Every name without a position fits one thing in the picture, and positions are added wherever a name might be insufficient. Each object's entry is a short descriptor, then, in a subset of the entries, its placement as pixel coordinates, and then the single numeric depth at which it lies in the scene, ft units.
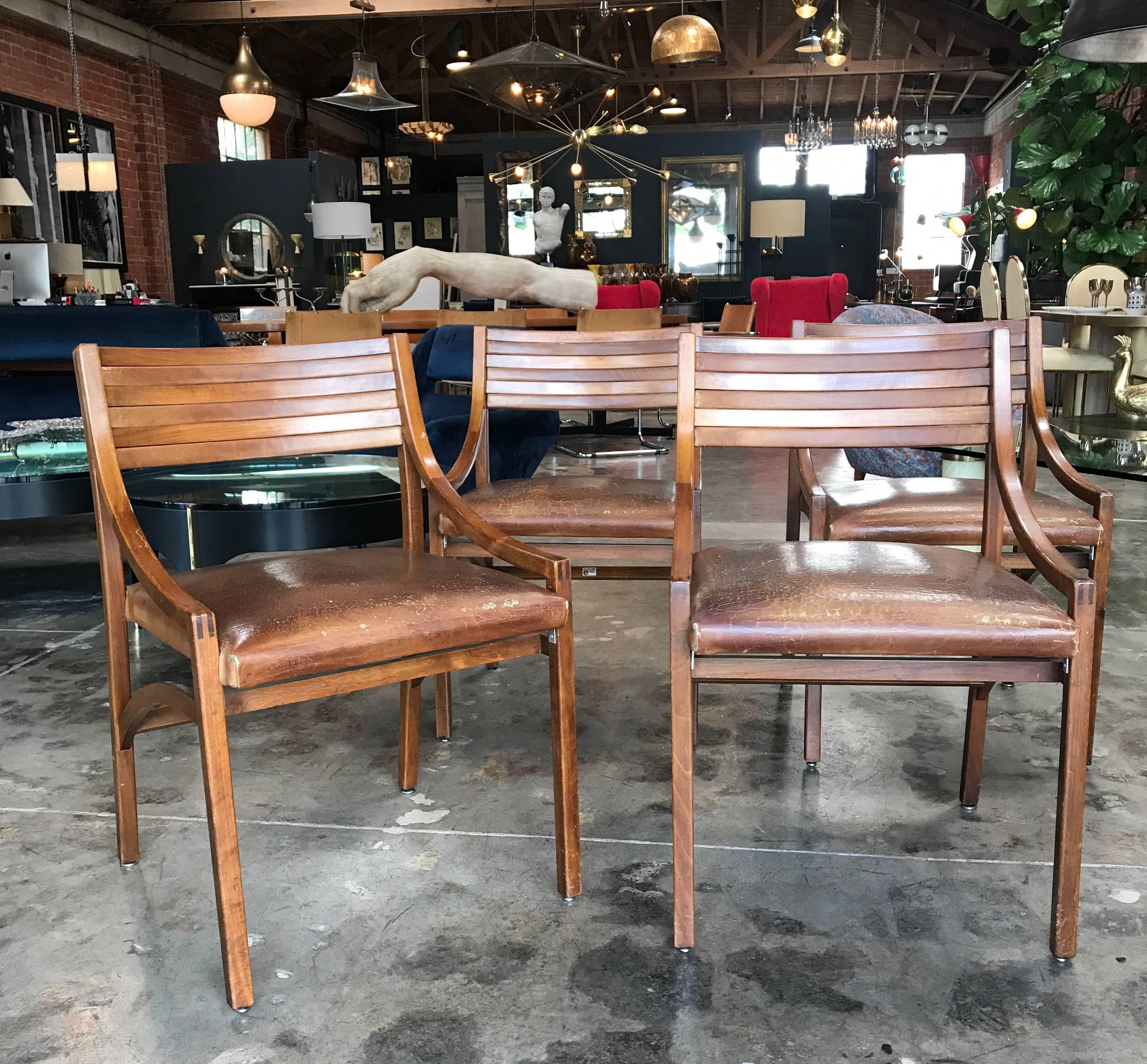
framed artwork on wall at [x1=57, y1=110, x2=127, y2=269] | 34.19
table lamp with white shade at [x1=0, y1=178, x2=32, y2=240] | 24.34
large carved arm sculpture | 12.80
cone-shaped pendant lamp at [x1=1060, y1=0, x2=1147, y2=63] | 9.80
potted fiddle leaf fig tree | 24.63
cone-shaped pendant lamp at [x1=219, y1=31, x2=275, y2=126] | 25.94
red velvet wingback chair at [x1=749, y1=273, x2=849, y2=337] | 30.99
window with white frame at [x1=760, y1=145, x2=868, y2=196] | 68.90
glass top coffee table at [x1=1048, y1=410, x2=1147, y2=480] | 7.59
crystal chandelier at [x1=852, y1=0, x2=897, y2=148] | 42.27
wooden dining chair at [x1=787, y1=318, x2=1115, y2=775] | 6.77
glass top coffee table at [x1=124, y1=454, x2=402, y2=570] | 7.39
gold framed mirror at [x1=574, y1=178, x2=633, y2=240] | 48.19
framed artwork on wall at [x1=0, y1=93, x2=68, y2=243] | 30.99
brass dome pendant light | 22.39
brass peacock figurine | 9.53
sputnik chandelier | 34.71
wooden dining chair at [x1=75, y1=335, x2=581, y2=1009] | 4.50
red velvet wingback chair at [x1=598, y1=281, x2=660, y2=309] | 26.30
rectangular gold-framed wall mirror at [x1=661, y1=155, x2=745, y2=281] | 48.26
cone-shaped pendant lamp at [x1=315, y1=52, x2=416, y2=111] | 26.71
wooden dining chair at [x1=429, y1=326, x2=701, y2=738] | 7.22
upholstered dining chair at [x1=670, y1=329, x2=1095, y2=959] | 4.59
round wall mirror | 42.63
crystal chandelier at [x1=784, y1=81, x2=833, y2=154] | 41.22
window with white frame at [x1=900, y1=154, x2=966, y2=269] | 67.15
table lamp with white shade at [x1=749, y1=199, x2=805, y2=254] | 40.22
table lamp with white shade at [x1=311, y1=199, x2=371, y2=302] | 27.27
